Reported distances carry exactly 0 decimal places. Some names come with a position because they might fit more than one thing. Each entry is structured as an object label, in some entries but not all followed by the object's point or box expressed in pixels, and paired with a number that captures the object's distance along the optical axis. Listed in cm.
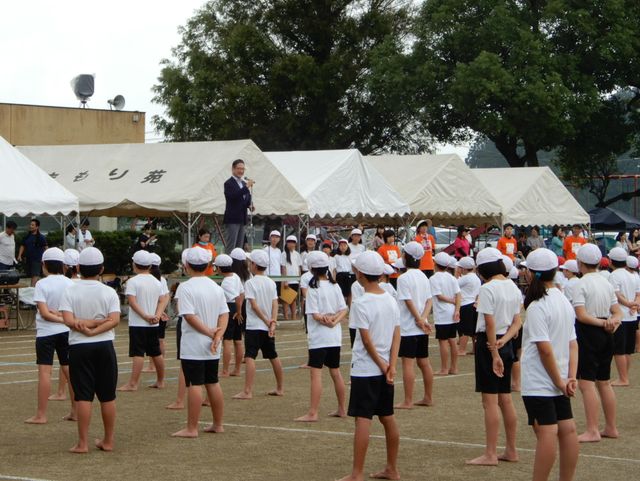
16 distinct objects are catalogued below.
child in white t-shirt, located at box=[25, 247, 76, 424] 1225
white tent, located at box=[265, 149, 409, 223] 2869
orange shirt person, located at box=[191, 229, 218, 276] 2141
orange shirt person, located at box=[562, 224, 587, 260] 3147
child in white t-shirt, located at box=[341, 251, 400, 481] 948
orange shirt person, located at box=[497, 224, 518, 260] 2934
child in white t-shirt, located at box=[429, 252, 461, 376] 1702
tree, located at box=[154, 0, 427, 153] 5741
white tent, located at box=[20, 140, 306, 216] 2623
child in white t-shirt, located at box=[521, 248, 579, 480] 865
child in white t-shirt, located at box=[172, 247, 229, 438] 1161
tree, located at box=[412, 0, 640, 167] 4800
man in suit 2375
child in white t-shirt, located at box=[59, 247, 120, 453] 1066
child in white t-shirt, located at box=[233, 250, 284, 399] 1474
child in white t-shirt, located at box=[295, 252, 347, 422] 1320
